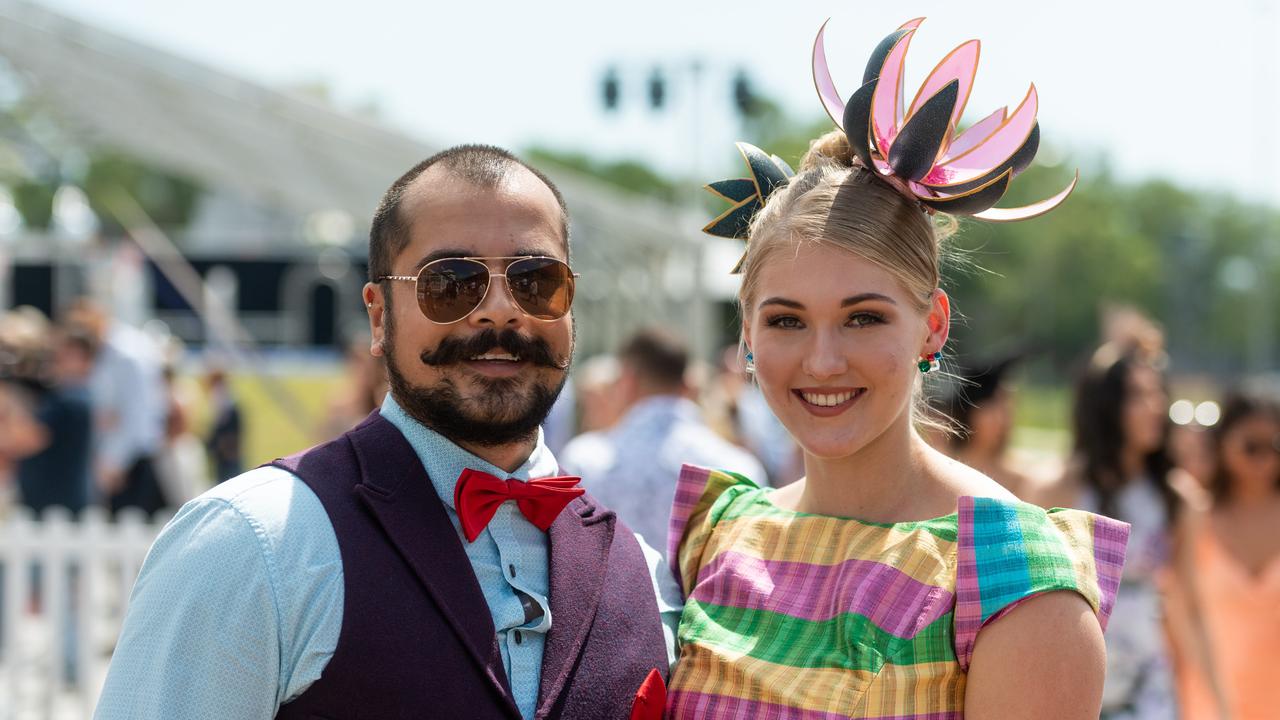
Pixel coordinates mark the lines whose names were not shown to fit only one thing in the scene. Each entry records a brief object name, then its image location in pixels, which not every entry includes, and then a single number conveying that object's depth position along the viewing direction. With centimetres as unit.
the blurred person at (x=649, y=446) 484
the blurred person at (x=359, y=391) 610
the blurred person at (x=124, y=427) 821
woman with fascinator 201
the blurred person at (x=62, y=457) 686
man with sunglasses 183
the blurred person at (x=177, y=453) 852
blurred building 898
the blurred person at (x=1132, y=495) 447
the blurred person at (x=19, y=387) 659
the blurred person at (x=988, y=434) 539
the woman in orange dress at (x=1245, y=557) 520
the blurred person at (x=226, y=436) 1077
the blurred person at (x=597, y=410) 529
